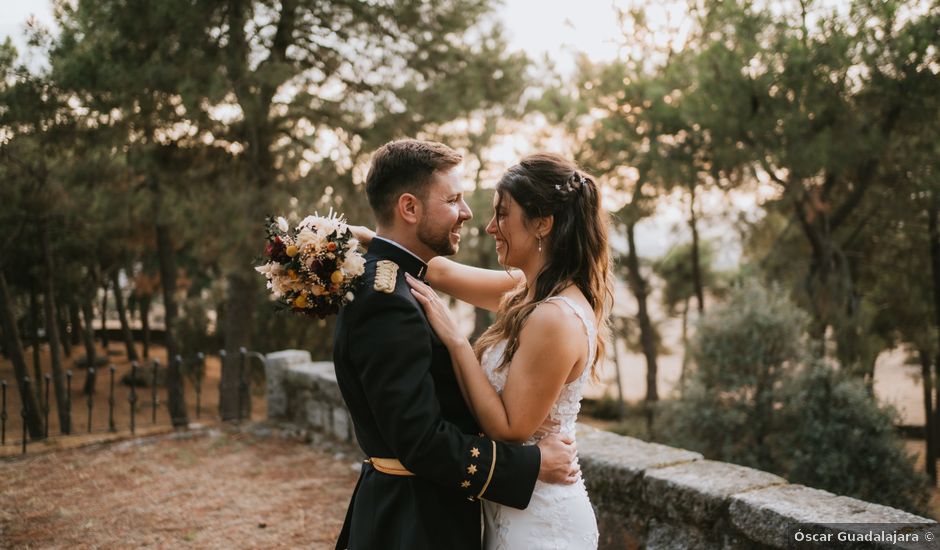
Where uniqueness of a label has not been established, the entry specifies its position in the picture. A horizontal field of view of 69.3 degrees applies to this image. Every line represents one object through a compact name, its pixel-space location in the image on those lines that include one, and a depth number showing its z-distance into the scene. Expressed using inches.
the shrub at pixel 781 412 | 341.7
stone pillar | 274.8
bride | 78.6
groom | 72.5
